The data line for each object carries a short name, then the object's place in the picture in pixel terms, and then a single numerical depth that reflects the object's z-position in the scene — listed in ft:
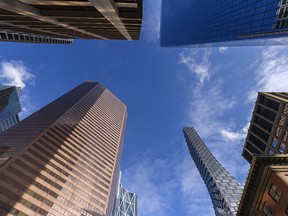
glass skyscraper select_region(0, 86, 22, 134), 468.34
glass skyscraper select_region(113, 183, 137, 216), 459.07
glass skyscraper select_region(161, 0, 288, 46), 162.30
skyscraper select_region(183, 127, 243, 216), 375.55
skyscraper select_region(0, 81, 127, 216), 192.30
